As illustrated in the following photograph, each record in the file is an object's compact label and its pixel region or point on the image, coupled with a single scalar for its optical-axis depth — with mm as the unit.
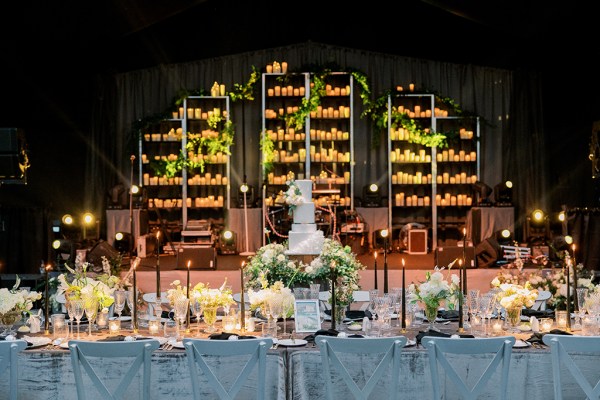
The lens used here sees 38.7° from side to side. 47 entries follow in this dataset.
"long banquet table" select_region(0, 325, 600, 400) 4152
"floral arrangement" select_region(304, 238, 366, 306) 7559
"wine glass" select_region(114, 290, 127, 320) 4734
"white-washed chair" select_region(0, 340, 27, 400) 3889
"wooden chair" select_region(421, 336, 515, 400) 3803
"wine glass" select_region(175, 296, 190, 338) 4586
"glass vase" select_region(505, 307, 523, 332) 4711
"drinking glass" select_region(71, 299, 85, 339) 4555
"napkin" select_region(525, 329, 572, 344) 4355
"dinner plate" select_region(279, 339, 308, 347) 4270
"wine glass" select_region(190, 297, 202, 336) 4703
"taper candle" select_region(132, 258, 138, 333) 4688
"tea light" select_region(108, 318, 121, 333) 4715
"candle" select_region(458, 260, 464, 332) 4642
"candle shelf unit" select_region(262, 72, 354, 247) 13203
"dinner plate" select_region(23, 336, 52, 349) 4339
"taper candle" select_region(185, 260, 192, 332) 4688
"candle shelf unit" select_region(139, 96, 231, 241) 13148
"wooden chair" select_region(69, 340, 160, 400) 3803
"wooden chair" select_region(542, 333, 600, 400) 3816
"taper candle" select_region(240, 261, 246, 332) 4645
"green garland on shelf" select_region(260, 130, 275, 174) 13219
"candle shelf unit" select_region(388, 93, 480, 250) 13320
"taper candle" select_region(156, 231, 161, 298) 5031
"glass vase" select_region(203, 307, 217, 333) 4703
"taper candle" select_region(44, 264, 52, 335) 4668
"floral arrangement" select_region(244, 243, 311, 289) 7414
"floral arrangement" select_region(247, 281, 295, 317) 4543
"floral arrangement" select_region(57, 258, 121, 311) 4719
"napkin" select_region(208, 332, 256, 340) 4355
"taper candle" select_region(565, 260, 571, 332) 4680
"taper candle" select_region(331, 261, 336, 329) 4533
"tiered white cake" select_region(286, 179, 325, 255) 8133
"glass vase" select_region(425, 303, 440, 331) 4750
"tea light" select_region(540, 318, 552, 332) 4719
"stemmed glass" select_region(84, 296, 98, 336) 4668
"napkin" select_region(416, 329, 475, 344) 4387
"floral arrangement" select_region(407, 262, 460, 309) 4746
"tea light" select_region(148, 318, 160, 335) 4656
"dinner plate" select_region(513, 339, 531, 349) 4259
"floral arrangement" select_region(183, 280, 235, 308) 4695
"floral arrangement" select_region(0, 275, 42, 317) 4625
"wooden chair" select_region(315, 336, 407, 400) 3812
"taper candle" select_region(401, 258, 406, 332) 4598
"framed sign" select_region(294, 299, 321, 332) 4637
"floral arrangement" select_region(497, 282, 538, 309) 4684
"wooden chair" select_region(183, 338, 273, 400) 3758
